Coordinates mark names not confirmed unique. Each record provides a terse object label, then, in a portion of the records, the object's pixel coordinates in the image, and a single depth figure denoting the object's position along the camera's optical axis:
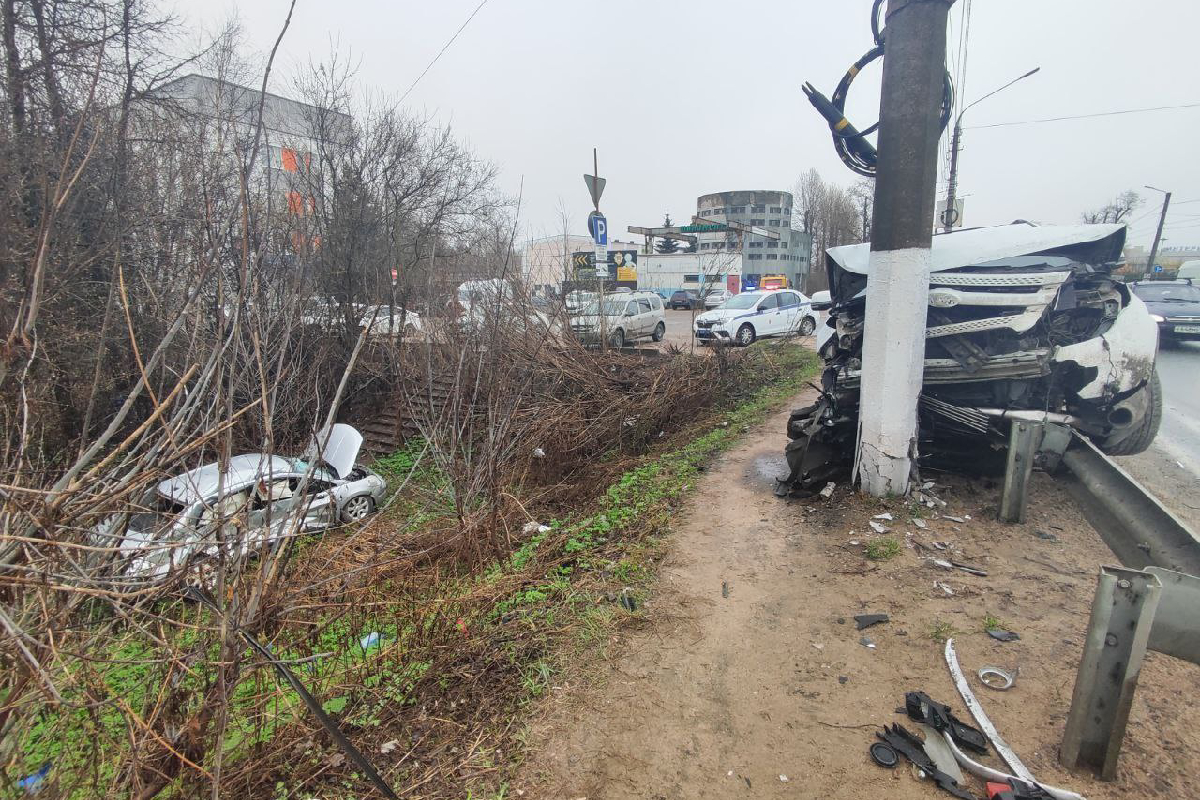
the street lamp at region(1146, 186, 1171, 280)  41.72
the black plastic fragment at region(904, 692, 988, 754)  2.42
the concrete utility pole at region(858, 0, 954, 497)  4.53
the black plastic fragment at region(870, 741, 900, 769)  2.34
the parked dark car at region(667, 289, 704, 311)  40.91
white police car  17.83
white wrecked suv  4.77
